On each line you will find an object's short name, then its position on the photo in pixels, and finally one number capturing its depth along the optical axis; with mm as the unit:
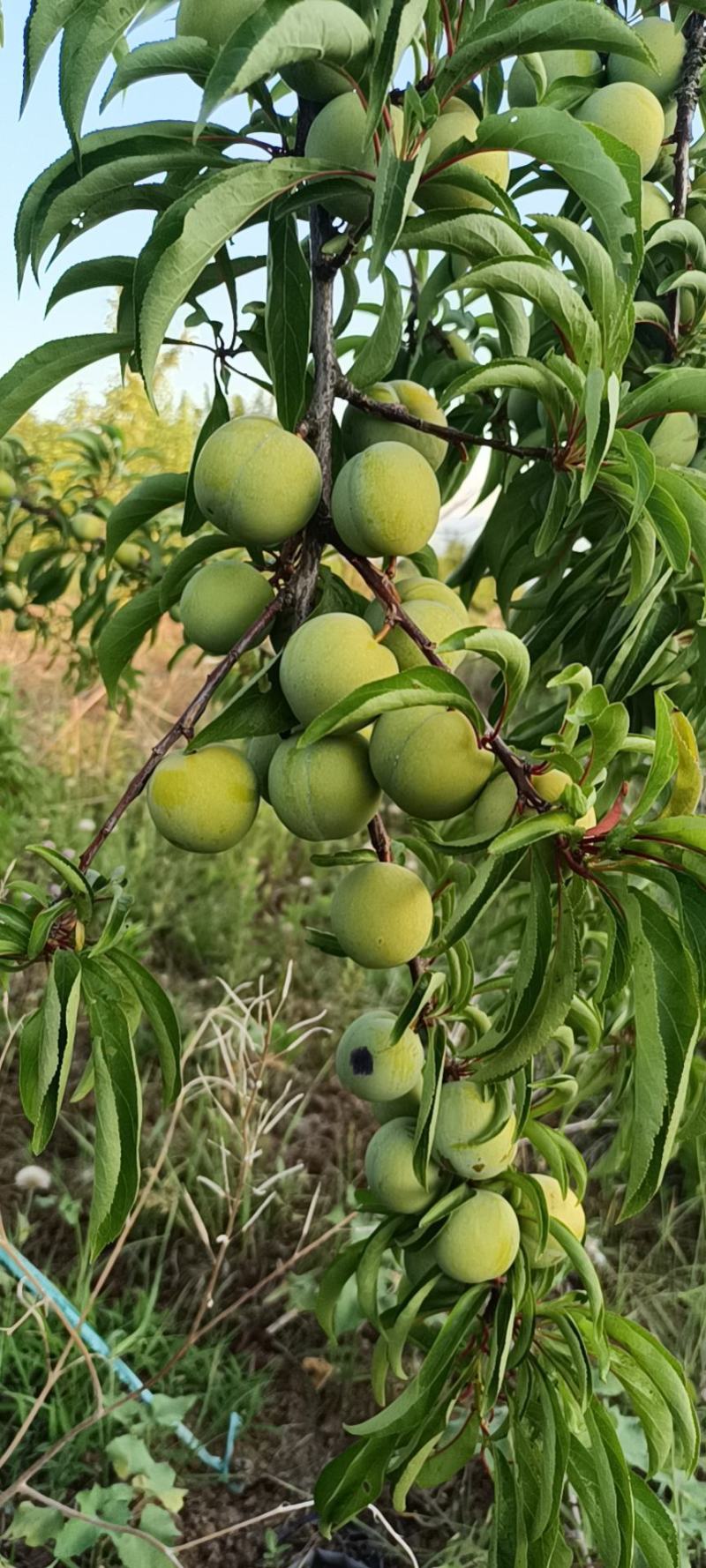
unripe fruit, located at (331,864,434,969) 669
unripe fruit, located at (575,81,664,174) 796
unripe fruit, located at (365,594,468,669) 634
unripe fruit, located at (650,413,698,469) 821
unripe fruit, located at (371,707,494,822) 560
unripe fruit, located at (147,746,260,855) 632
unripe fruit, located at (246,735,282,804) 685
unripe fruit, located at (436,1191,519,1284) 814
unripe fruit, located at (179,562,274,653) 641
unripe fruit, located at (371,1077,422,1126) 881
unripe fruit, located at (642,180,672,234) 838
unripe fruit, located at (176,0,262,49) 612
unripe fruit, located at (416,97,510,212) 582
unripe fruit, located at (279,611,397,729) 573
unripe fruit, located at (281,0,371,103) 505
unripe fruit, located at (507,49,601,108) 845
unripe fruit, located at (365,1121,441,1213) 838
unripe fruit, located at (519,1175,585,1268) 913
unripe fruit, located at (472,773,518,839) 583
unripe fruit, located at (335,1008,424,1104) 809
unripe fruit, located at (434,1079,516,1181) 810
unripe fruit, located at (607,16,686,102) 870
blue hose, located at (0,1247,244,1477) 1640
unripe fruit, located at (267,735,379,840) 598
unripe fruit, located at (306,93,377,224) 555
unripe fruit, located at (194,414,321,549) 601
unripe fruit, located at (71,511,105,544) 1785
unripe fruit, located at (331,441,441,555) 598
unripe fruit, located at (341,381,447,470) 696
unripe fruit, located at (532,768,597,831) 607
